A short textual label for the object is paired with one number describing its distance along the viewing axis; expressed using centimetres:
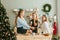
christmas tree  222
